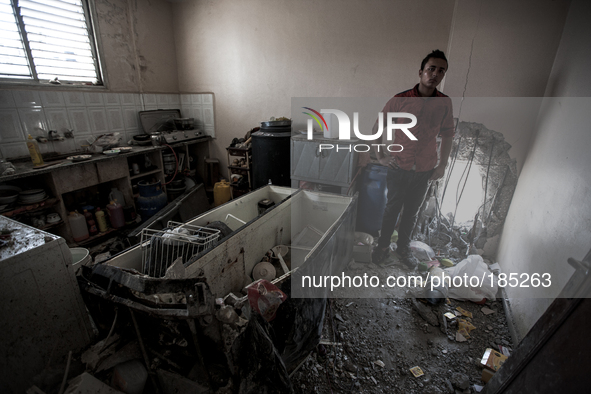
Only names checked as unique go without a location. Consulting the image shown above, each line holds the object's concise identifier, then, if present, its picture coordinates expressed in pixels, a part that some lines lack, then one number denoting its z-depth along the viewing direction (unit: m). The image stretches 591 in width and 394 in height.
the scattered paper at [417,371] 1.72
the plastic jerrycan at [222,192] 3.98
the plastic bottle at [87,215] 3.06
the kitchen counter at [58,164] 2.45
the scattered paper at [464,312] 2.17
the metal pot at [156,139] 3.70
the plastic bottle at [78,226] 2.91
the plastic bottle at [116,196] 3.36
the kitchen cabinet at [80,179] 2.63
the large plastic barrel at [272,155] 3.38
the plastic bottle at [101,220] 3.13
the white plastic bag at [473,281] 2.30
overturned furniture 1.19
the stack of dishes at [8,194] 2.46
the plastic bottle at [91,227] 3.09
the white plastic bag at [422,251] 2.89
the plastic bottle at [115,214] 3.21
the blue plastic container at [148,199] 3.46
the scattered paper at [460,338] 1.95
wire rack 1.66
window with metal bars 2.79
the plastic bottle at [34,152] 2.65
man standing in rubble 2.30
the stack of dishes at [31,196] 2.55
